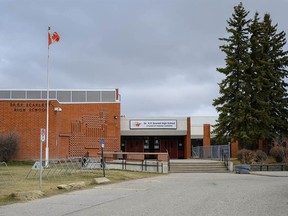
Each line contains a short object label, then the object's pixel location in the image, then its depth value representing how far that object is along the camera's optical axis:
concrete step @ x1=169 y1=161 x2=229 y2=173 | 33.53
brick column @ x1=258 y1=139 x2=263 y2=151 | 45.70
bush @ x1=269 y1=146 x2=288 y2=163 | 37.19
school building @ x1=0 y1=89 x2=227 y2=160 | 36.75
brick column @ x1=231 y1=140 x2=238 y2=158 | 50.22
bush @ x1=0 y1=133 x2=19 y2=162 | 33.72
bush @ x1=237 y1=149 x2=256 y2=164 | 36.25
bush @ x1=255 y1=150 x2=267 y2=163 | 36.51
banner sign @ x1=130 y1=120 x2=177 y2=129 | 50.69
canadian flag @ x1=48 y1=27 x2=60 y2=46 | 32.88
